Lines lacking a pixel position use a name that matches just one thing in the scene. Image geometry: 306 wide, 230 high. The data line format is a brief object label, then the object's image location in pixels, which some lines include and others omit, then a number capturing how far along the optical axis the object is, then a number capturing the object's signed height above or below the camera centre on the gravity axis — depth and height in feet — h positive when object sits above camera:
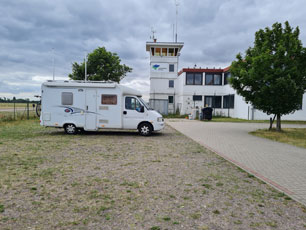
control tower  112.06 +20.39
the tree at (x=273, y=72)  39.86 +7.60
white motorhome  39.11 +1.02
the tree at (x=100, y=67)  113.70 +22.26
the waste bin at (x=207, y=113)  78.33 +0.36
